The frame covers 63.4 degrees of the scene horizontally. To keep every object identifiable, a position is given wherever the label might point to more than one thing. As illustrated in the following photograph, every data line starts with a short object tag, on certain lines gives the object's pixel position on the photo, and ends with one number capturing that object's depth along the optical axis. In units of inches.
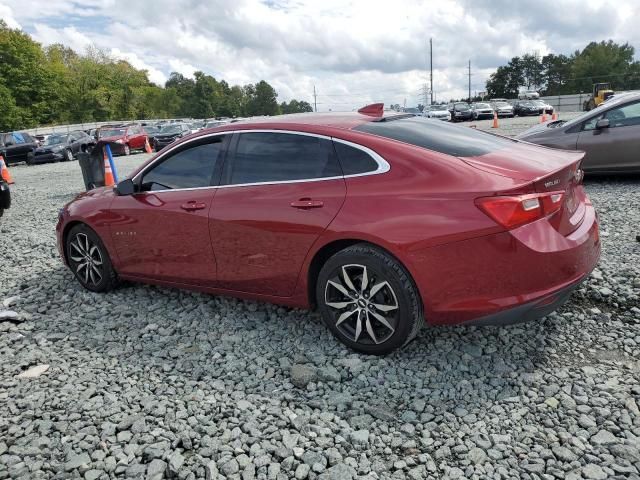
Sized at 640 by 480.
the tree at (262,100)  4879.4
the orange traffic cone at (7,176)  587.8
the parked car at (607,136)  310.3
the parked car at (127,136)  1042.5
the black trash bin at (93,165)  406.9
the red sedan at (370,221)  114.4
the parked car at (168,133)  1116.5
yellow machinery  1318.9
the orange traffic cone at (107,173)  408.2
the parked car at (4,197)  362.3
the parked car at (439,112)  1505.9
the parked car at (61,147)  948.6
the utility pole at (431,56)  3332.9
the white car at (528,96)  2312.4
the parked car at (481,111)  1557.6
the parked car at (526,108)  1608.0
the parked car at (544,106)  1579.7
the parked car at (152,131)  1145.2
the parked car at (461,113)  1550.2
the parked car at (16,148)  956.6
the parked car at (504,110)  1614.2
